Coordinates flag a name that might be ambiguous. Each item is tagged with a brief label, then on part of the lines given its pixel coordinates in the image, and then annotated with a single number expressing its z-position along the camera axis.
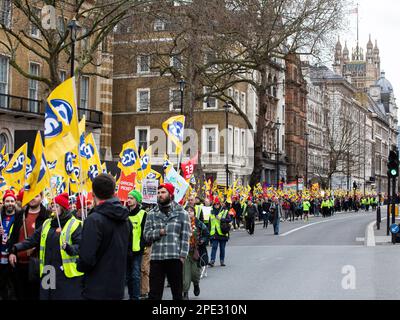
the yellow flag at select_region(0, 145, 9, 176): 21.76
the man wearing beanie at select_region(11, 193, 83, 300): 9.32
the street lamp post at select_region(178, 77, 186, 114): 36.88
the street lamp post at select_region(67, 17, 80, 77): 24.19
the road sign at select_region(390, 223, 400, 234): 26.02
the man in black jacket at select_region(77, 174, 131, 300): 6.89
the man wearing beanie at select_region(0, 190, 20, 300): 11.25
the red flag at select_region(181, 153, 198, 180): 25.98
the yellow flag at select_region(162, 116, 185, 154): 21.75
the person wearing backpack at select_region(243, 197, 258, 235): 34.59
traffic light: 28.05
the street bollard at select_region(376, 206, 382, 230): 37.41
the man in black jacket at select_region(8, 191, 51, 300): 10.65
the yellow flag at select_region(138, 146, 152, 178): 23.16
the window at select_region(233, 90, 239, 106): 69.05
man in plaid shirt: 9.77
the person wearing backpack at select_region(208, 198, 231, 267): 19.39
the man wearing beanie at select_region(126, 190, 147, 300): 12.80
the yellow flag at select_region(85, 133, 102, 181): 19.33
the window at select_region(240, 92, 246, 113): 71.03
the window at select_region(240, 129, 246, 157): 70.06
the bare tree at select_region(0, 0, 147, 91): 29.41
